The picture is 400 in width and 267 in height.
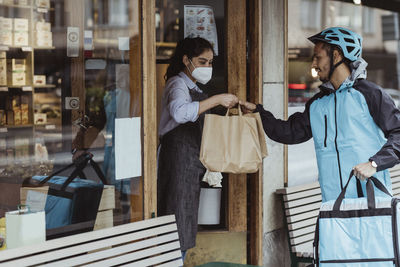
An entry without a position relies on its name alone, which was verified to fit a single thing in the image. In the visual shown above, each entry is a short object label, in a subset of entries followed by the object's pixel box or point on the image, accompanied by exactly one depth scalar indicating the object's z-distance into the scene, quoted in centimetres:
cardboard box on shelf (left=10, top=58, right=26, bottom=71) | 1097
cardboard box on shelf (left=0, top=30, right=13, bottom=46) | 1070
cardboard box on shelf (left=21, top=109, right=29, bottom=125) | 1128
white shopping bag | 551
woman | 725
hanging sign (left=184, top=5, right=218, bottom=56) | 794
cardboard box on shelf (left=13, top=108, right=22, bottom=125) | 1117
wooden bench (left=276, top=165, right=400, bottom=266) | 804
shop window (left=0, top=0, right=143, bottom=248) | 874
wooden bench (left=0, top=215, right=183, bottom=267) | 529
